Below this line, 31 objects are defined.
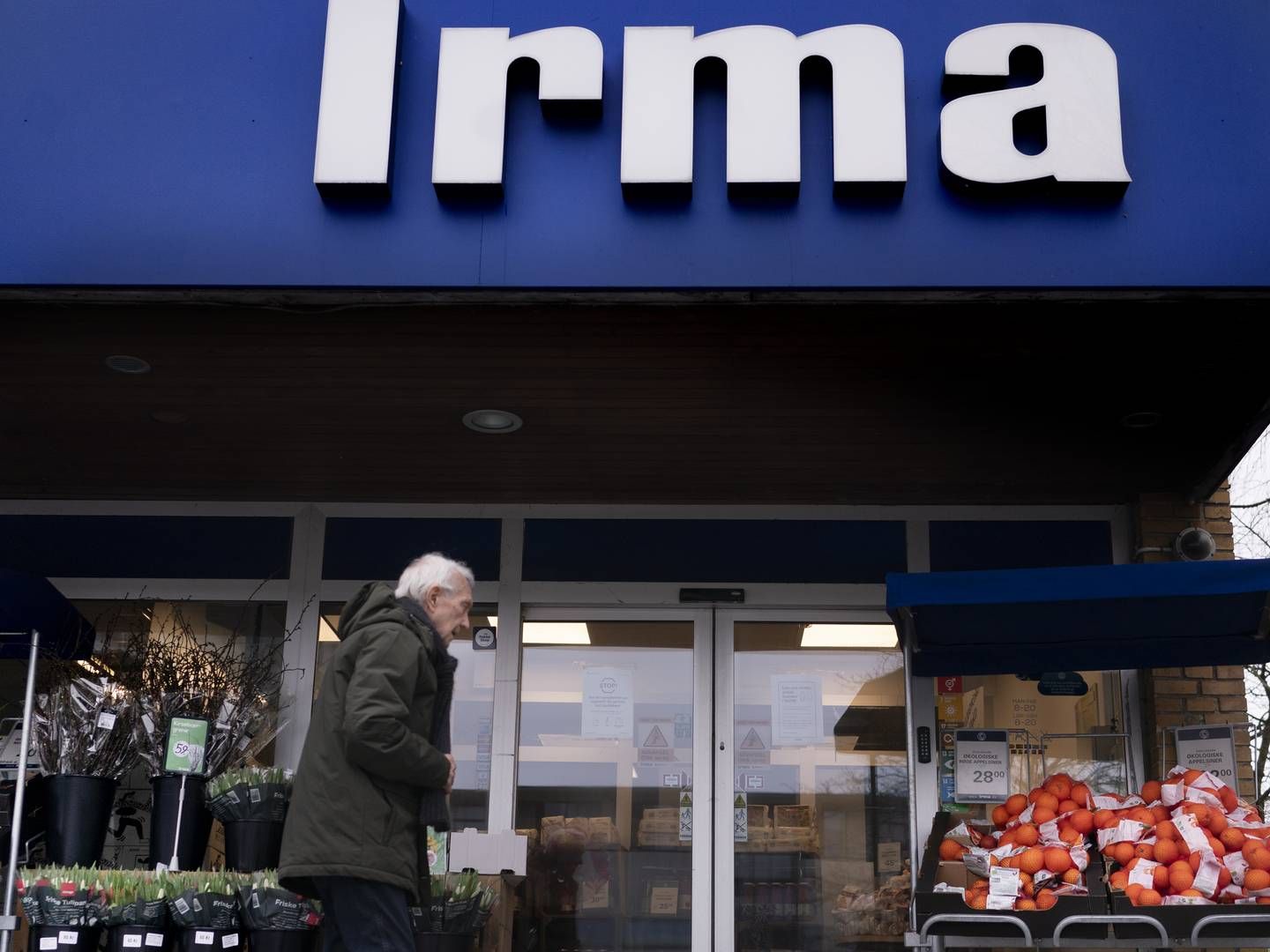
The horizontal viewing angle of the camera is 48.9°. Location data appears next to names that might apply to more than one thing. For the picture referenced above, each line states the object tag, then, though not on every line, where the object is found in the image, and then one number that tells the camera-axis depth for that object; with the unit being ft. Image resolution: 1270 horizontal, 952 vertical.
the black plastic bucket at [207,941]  19.04
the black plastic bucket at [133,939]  18.92
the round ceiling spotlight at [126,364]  19.83
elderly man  14.32
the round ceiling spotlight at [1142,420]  20.98
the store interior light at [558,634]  25.38
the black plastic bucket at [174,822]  21.03
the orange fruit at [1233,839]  17.12
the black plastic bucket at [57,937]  18.65
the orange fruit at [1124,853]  17.34
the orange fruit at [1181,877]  16.67
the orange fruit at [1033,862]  17.38
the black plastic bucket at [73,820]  20.95
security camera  23.56
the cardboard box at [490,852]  23.08
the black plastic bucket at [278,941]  18.90
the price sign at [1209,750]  22.15
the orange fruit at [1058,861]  17.25
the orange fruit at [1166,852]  17.06
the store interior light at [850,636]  25.16
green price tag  21.22
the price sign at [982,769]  23.73
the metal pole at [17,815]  19.01
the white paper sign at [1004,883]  16.99
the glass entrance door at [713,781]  23.71
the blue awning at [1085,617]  17.67
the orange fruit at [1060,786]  19.20
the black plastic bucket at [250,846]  20.72
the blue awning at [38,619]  21.24
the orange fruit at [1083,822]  18.18
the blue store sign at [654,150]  17.48
